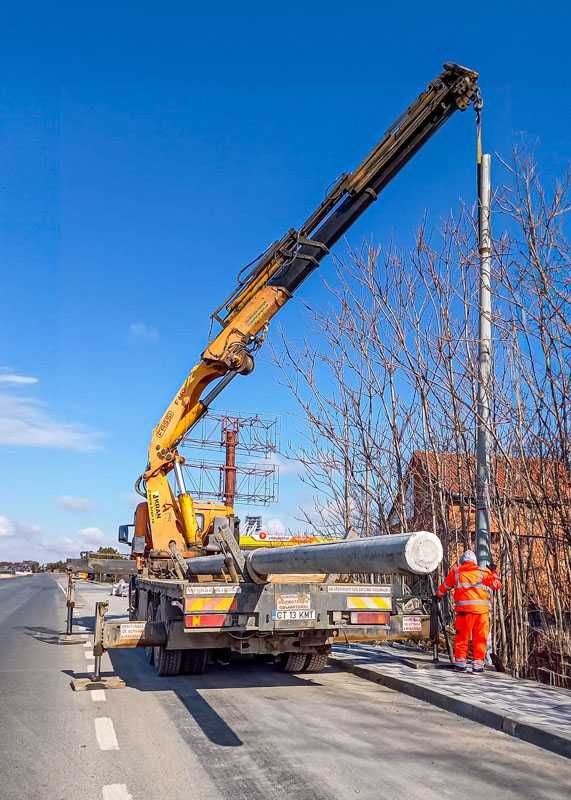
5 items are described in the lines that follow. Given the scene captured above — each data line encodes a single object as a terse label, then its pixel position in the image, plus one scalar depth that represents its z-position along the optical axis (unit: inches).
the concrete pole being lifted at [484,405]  367.9
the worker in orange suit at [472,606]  353.1
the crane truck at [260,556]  297.4
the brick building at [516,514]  343.9
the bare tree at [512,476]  331.3
